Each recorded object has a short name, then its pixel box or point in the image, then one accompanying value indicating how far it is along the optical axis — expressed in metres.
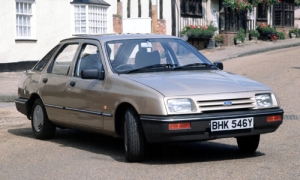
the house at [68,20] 25.11
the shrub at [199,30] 35.34
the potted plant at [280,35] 47.29
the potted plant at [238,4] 40.47
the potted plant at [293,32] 50.88
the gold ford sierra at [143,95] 7.91
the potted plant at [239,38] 41.31
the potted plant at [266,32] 45.19
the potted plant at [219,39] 39.00
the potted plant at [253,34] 44.28
